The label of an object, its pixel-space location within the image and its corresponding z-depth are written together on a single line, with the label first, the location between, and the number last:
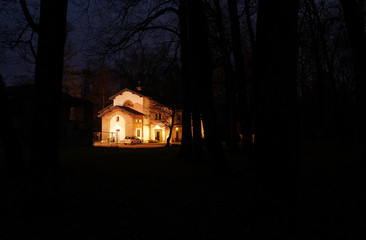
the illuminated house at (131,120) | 42.81
